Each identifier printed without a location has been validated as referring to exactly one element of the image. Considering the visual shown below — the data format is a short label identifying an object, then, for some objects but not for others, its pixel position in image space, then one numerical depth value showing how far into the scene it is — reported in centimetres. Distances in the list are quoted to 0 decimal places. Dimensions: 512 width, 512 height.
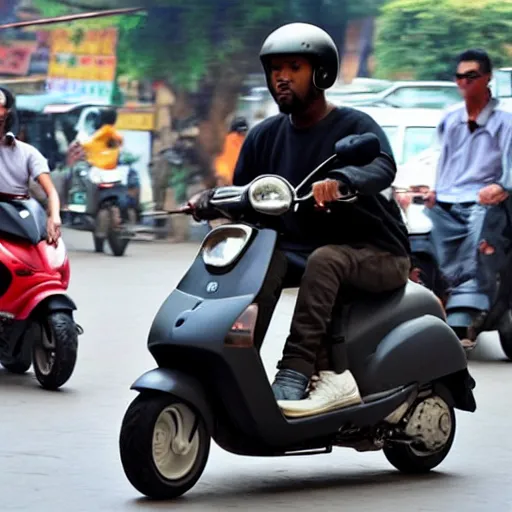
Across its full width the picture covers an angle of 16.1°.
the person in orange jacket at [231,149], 2147
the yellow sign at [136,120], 2375
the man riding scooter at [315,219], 640
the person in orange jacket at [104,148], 2141
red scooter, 950
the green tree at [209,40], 2286
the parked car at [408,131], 1728
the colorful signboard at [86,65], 2381
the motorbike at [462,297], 1105
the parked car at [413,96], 2075
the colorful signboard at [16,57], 2414
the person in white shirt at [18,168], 966
